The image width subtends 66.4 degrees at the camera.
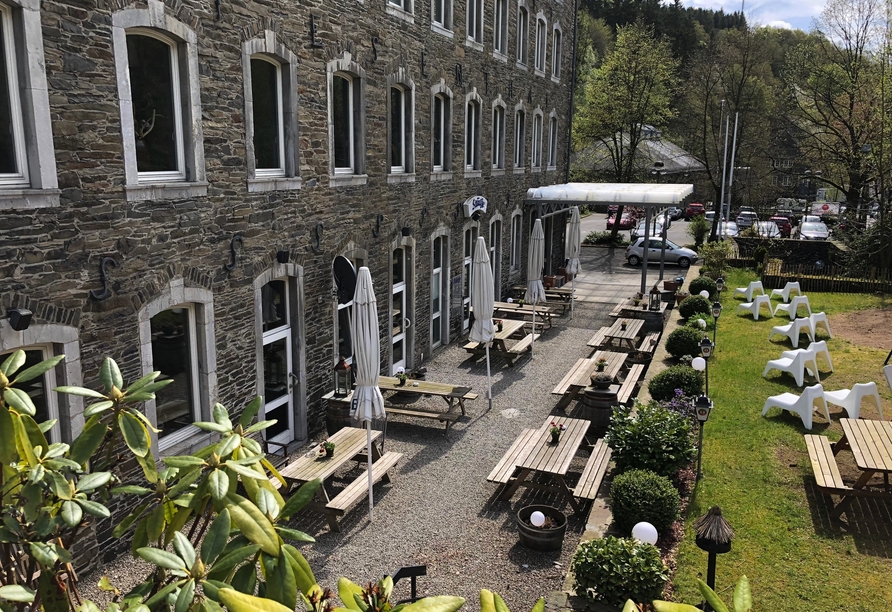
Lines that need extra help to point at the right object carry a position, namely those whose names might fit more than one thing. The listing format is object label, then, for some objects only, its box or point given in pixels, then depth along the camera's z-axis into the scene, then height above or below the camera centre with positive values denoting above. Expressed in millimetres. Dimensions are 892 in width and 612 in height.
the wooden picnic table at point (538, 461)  8641 -3757
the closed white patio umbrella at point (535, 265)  16578 -2308
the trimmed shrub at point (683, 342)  14438 -3631
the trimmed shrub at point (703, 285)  21047 -3551
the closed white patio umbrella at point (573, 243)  20339 -2246
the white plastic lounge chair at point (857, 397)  10625 -3516
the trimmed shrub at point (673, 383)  11344 -3522
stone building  6352 -248
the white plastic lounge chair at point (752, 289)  21167 -3667
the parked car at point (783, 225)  36847 -3129
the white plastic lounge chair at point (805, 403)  10945 -3758
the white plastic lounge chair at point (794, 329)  16109 -3770
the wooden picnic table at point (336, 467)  8156 -3742
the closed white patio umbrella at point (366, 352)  8562 -2325
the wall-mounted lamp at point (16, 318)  6020 -1312
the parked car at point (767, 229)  32303 -2948
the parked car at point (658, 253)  30531 -3738
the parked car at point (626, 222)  42622 -3330
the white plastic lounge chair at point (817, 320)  16603 -3671
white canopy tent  20688 -819
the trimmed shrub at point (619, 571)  6195 -3635
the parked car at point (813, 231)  36775 -3369
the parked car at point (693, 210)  47656 -2915
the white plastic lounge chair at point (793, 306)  18438 -3721
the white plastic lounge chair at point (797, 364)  13180 -3768
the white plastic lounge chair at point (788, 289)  21227 -3725
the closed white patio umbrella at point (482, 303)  12625 -2470
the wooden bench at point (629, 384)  11804 -3879
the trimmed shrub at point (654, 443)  8469 -3395
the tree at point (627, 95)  33781 +3620
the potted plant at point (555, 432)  9461 -3599
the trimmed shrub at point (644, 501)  7453 -3596
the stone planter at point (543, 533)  7730 -4086
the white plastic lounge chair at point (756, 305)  19495 -3872
